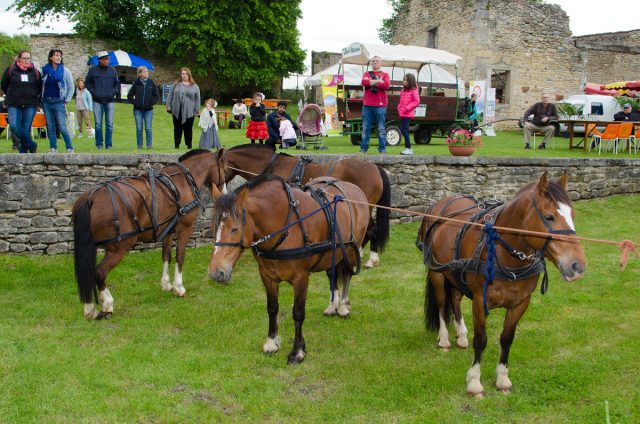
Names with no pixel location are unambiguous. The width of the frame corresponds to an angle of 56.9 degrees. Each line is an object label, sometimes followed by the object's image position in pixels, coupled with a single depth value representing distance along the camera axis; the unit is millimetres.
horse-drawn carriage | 16984
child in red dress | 14469
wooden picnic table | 16641
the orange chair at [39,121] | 15555
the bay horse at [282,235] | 4617
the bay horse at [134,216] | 6176
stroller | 15859
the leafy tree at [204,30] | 31281
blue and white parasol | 27922
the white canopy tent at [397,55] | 18625
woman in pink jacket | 12875
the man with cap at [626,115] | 19000
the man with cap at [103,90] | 10898
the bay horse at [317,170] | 8391
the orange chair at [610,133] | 16395
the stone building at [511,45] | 25531
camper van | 23703
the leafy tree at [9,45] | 33197
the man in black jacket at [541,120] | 17172
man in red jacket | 12188
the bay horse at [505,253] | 4027
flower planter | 12109
